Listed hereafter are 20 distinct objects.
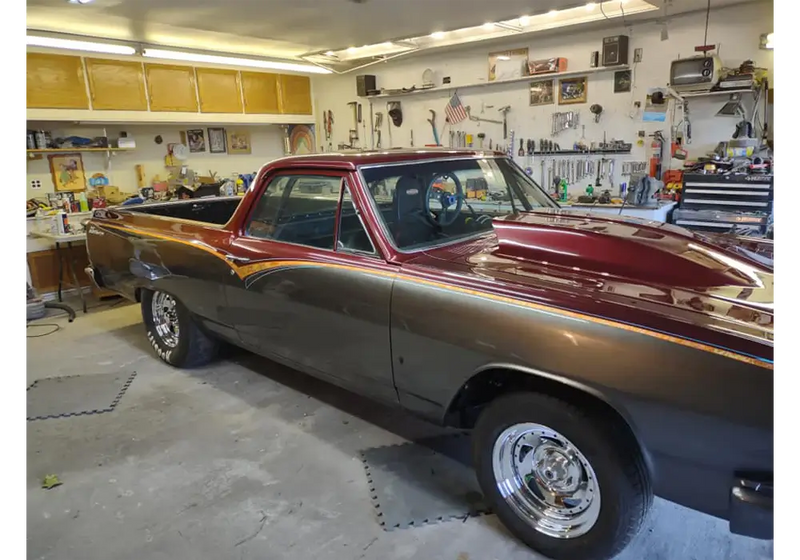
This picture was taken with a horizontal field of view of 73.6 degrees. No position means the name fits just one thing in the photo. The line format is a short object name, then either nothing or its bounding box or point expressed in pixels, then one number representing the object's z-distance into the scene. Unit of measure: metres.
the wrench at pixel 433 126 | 7.55
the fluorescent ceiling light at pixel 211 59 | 6.47
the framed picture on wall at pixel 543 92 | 6.44
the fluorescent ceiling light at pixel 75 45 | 5.38
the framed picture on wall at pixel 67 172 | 6.54
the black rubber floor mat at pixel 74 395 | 3.56
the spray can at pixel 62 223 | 5.60
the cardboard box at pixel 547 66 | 6.22
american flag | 7.25
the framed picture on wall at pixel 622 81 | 5.88
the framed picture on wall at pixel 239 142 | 8.38
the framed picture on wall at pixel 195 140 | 7.86
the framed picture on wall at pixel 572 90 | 6.20
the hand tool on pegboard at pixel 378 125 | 8.19
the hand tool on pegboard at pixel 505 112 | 6.80
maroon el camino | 1.65
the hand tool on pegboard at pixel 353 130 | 8.46
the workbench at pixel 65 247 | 5.54
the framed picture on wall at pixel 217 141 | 8.13
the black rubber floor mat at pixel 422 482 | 2.44
